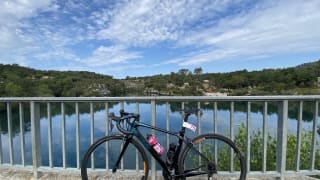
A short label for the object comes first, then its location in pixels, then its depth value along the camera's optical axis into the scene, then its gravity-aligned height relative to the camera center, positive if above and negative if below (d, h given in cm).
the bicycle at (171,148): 152 -65
